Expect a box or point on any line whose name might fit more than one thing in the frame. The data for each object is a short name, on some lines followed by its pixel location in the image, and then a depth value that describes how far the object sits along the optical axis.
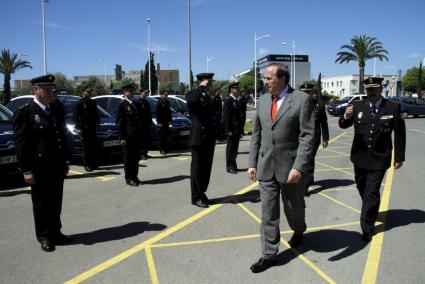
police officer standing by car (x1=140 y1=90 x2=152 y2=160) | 11.18
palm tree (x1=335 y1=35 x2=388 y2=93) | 52.00
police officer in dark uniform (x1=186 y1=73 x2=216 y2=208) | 6.80
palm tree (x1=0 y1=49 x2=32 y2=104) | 56.03
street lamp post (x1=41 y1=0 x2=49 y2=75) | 33.77
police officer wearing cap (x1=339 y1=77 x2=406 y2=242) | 5.12
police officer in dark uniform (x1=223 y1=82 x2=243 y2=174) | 9.66
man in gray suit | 4.18
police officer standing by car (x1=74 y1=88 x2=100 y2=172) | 9.83
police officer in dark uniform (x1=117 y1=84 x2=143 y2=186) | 8.36
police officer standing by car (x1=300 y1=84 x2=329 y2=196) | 7.57
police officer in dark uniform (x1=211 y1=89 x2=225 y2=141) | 7.21
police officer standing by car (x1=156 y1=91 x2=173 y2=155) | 12.77
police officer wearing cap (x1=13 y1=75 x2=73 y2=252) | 4.74
